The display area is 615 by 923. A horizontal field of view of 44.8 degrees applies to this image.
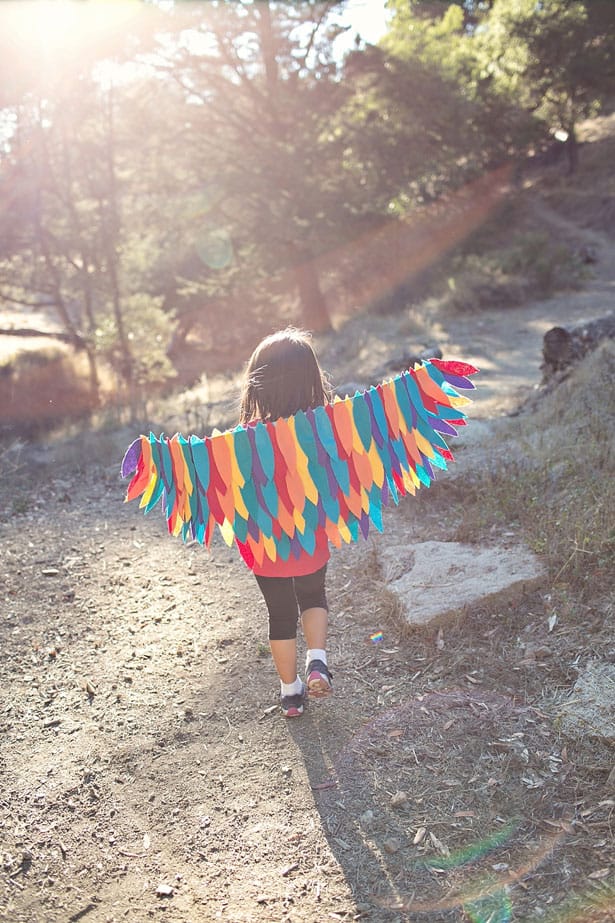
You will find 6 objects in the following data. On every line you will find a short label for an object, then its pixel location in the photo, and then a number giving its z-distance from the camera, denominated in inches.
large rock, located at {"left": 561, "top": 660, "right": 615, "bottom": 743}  107.3
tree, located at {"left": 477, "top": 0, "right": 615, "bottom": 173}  838.5
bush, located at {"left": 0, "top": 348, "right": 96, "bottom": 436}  396.2
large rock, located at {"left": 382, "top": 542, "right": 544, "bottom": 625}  142.3
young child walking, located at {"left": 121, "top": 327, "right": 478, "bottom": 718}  107.7
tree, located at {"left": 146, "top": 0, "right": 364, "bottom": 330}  548.1
